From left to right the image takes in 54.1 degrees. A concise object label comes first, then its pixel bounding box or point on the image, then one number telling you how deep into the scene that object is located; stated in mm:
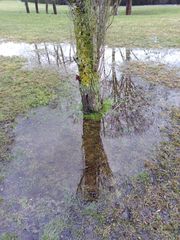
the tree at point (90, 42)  2411
